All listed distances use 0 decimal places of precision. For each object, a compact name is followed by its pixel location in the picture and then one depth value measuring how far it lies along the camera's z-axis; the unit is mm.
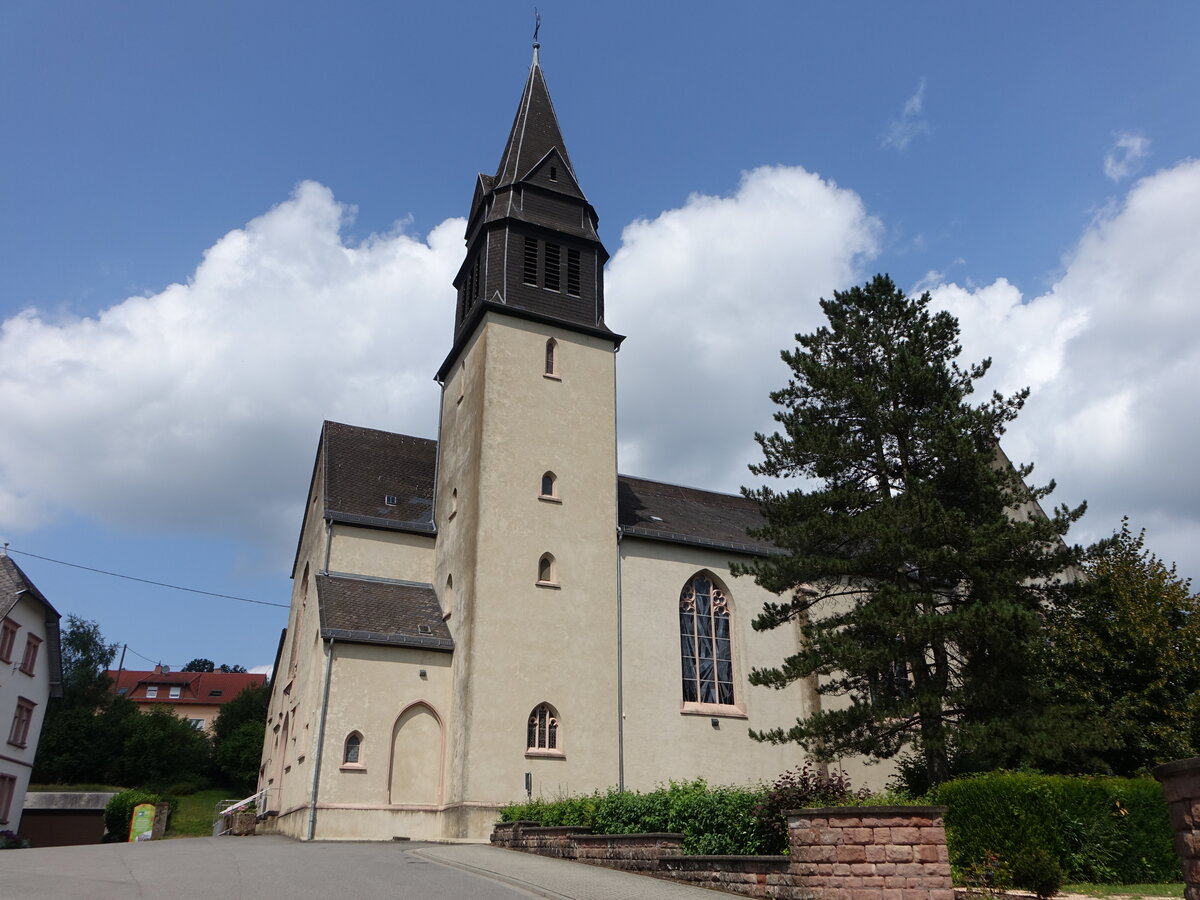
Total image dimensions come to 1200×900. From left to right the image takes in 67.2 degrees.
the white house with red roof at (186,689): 76500
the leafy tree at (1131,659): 16719
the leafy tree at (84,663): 56906
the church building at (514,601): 21969
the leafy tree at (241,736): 55188
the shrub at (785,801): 12461
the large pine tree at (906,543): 16531
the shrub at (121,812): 30809
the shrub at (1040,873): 11289
